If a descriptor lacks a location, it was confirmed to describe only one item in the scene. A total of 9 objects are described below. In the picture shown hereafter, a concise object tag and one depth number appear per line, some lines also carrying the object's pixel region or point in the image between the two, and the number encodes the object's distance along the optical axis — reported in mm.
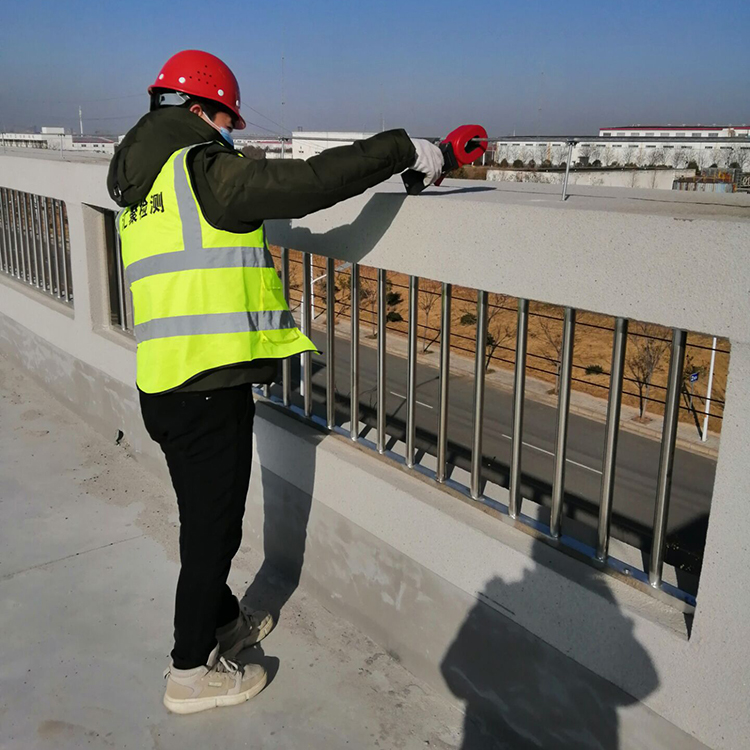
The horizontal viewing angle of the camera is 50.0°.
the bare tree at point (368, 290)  24058
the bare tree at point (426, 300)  21008
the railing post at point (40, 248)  7660
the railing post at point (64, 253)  7055
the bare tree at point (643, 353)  22484
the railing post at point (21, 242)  8095
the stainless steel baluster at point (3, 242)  8578
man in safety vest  2797
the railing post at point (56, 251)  7156
